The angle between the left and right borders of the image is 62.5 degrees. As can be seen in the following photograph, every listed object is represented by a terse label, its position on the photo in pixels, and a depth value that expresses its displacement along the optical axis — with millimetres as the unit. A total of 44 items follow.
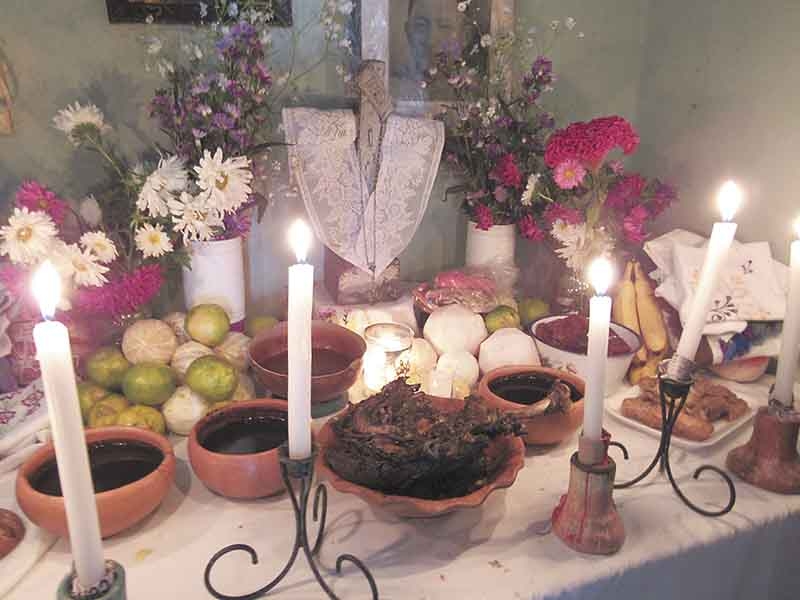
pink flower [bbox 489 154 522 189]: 1188
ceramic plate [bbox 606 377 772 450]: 926
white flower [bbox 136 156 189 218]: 931
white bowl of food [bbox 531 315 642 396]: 1028
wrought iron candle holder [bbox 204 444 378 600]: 605
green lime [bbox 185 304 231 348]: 1002
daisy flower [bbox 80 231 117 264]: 919
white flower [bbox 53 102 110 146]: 951
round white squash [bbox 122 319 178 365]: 967
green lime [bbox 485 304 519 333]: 1136
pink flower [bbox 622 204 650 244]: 1151
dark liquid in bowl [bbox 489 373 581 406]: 922
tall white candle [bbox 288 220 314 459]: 583
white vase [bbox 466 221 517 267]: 1269
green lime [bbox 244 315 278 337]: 1104
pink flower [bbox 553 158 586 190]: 1107
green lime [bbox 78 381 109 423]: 896
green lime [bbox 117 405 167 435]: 878
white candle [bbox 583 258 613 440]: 639
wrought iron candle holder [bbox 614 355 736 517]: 765
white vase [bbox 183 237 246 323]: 1059
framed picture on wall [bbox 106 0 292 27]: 1036
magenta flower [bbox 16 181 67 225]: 918
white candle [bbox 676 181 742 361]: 736
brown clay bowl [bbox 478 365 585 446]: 847
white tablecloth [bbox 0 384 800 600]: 678
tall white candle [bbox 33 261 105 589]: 441
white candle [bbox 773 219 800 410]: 794
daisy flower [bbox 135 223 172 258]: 960
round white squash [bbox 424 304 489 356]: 1095
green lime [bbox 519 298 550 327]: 1202
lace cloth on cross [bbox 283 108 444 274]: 1131
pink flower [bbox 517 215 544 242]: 1224
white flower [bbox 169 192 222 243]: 944
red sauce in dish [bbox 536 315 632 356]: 1052
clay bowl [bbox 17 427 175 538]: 670
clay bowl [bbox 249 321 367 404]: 923
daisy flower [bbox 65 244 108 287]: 901
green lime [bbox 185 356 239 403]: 898
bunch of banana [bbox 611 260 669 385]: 1124
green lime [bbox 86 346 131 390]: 946
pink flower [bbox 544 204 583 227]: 1159
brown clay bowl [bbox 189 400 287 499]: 751
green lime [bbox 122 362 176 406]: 897
